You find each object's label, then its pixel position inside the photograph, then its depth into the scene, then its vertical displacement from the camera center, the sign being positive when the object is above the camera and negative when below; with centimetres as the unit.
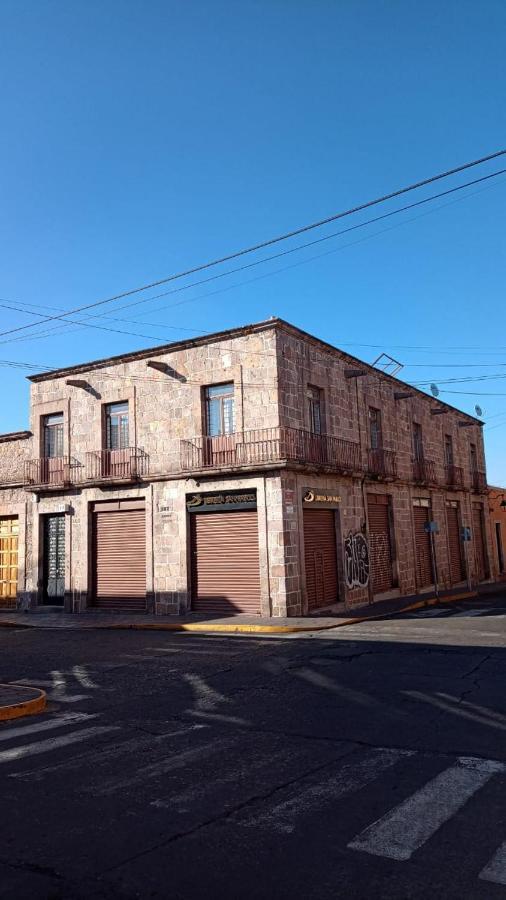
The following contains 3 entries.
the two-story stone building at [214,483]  1934 +215
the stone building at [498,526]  3872 +65
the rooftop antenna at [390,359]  2870 +777
